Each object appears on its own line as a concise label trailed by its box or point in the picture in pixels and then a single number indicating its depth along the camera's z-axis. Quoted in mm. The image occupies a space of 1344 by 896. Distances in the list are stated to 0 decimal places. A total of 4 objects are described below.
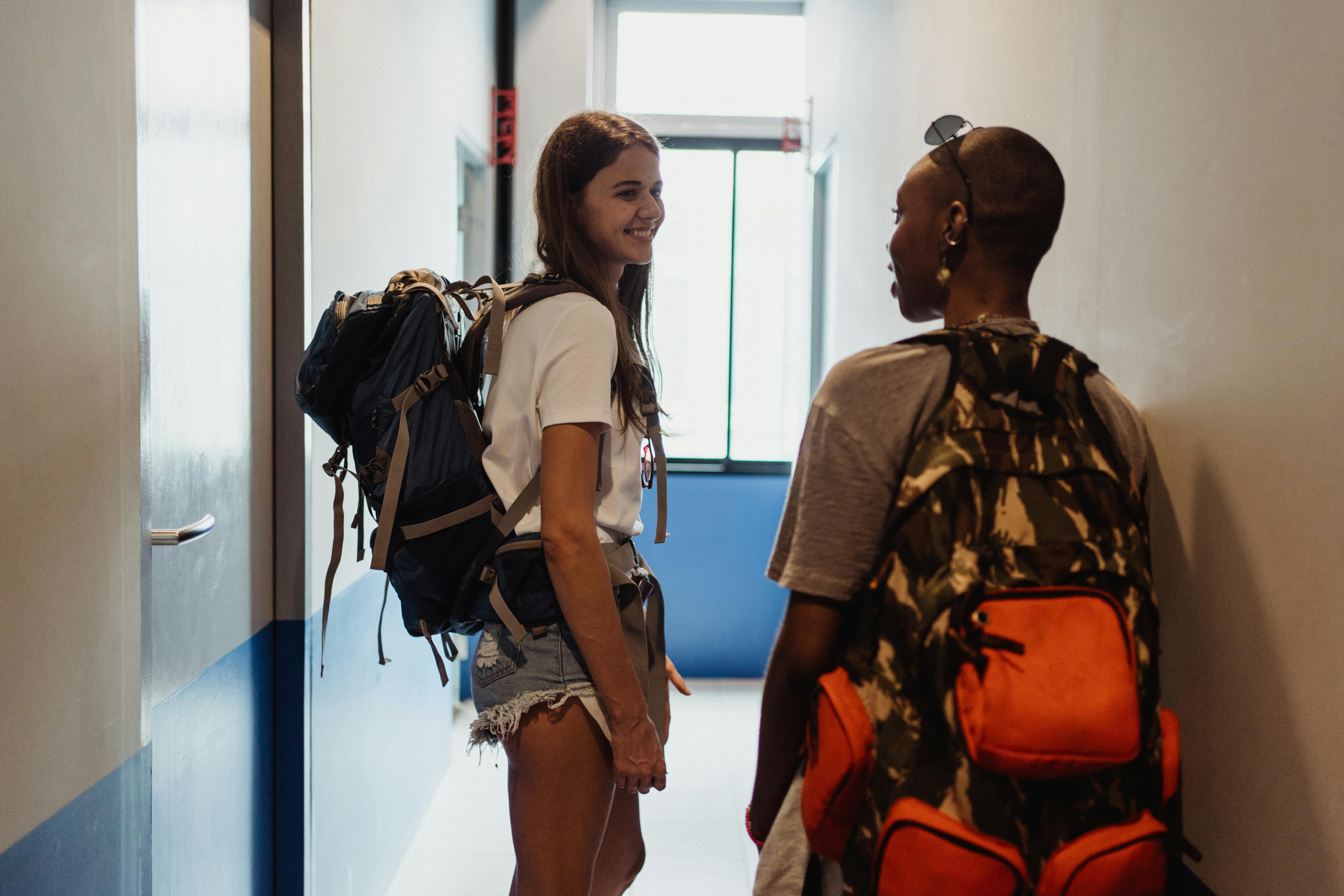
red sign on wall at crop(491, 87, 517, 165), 3684
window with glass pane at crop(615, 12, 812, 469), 4320
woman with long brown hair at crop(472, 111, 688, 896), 1162
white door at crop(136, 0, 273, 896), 1347
